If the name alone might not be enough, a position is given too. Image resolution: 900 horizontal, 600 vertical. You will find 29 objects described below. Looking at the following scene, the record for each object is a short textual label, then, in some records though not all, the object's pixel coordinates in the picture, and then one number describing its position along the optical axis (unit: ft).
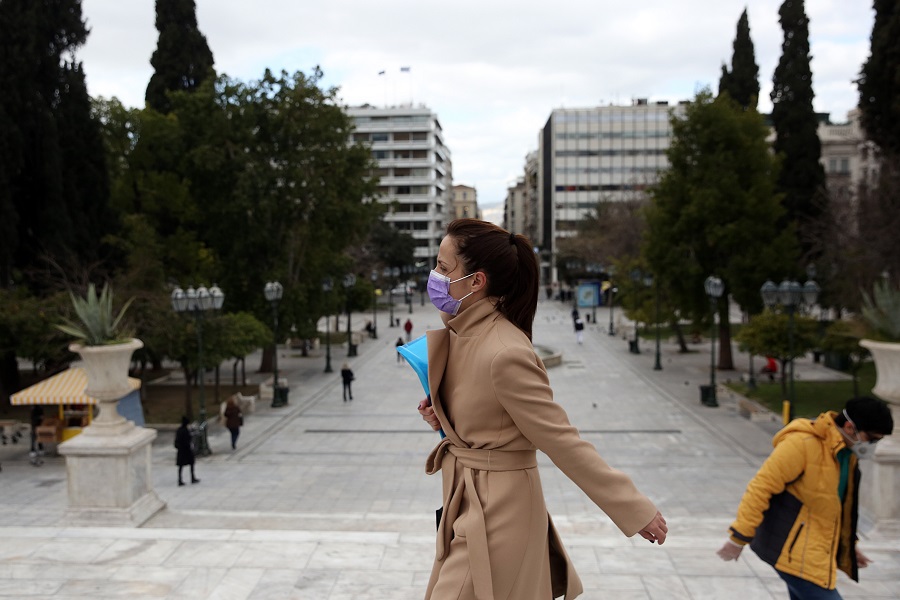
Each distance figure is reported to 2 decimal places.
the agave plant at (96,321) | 27.37
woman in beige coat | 7.79
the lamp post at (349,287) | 100.31
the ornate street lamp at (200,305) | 51.21
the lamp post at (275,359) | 69.26
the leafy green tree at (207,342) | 60.90
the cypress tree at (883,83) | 67.51
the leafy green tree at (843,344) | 54.08
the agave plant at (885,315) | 25.16
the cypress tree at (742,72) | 108.68
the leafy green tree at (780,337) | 62.80
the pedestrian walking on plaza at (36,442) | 48.98
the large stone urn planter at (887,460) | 24.89
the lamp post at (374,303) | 124.47
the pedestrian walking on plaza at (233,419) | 51.44
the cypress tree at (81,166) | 68.18
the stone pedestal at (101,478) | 26.99
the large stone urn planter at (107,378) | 27.14
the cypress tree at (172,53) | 94.07
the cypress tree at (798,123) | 94.43
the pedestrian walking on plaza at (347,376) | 70.69
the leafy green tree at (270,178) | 77.51
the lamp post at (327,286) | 84.33
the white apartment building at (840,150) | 166.71
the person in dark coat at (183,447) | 41.37
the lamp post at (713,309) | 68.39
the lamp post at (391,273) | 147.02
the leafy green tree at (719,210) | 78.43
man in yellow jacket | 12.85
